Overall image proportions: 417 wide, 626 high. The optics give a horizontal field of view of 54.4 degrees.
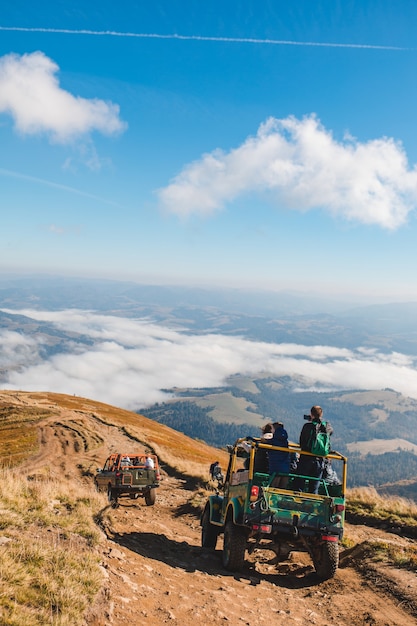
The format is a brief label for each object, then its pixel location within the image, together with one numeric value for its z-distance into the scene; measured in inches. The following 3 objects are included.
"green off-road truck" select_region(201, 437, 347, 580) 330.3
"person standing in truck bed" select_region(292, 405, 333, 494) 362.0
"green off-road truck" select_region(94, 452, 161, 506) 686.5
